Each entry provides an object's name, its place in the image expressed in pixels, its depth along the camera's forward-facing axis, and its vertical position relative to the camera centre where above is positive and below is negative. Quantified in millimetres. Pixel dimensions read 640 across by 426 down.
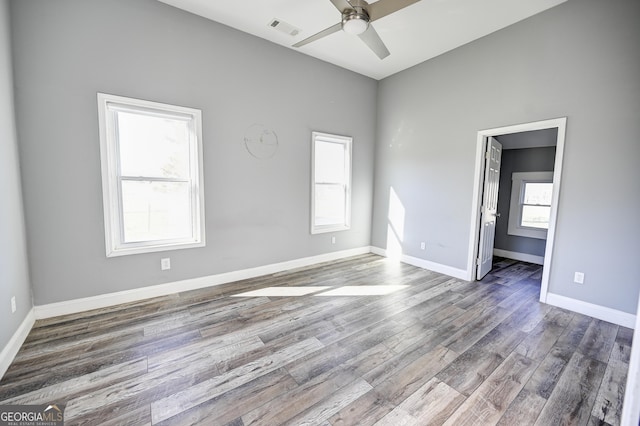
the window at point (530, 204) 4781 -137
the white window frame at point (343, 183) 4246 +222
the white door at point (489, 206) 3730 -163
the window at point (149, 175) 2734 +138
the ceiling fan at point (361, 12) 1978 +1443
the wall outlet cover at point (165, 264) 3096 -915
